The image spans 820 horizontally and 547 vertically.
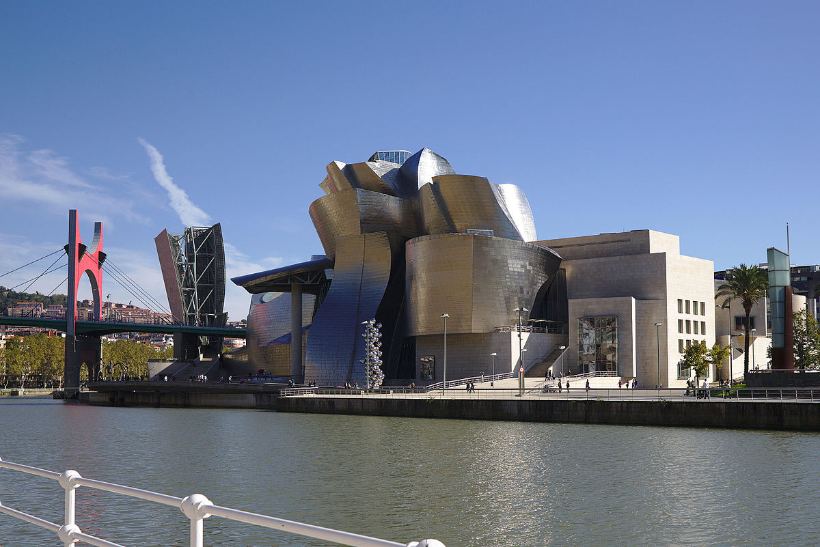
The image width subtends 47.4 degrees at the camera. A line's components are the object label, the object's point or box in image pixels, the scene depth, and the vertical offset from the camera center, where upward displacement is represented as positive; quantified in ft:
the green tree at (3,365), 463.01 +1.76
